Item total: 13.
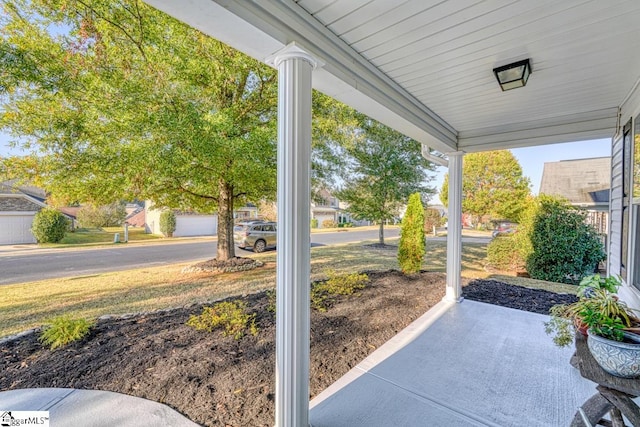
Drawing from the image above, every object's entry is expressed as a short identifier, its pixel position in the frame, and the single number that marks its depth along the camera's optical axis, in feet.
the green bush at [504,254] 21.25
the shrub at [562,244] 18.43
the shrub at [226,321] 9.57
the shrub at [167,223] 34.27
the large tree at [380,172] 31.40
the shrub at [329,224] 65.92
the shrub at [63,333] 8.38
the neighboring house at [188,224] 34.88
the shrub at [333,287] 13.02
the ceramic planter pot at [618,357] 3.58
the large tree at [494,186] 39.75
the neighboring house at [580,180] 30.86
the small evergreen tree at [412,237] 18.51
